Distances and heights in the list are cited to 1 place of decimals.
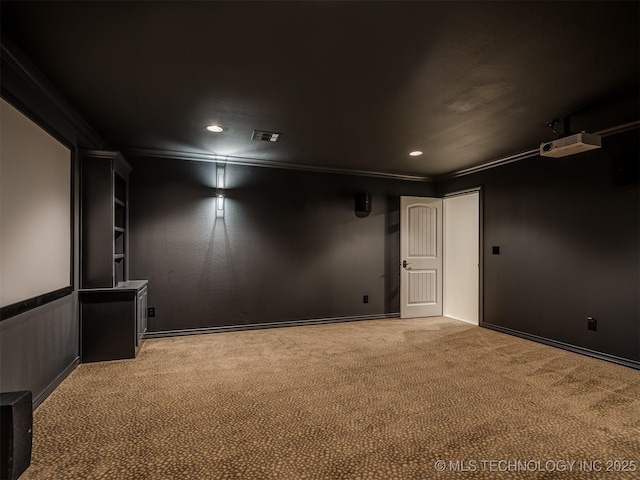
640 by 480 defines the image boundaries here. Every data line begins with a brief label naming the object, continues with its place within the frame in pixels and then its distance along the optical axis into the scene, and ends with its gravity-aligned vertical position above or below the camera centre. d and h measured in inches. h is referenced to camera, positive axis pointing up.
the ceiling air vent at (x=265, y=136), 148.3 +47.2
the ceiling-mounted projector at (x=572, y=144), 122.7 +35.9
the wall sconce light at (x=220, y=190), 190.4 +28.7
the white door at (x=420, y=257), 226.8 -10.9
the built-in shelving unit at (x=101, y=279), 139.2 -15.7
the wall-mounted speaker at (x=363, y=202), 218.5 +25.0
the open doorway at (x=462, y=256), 222.4 -10.1
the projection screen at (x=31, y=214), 85.6 +8.0
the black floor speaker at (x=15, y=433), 65.1 -38.4
